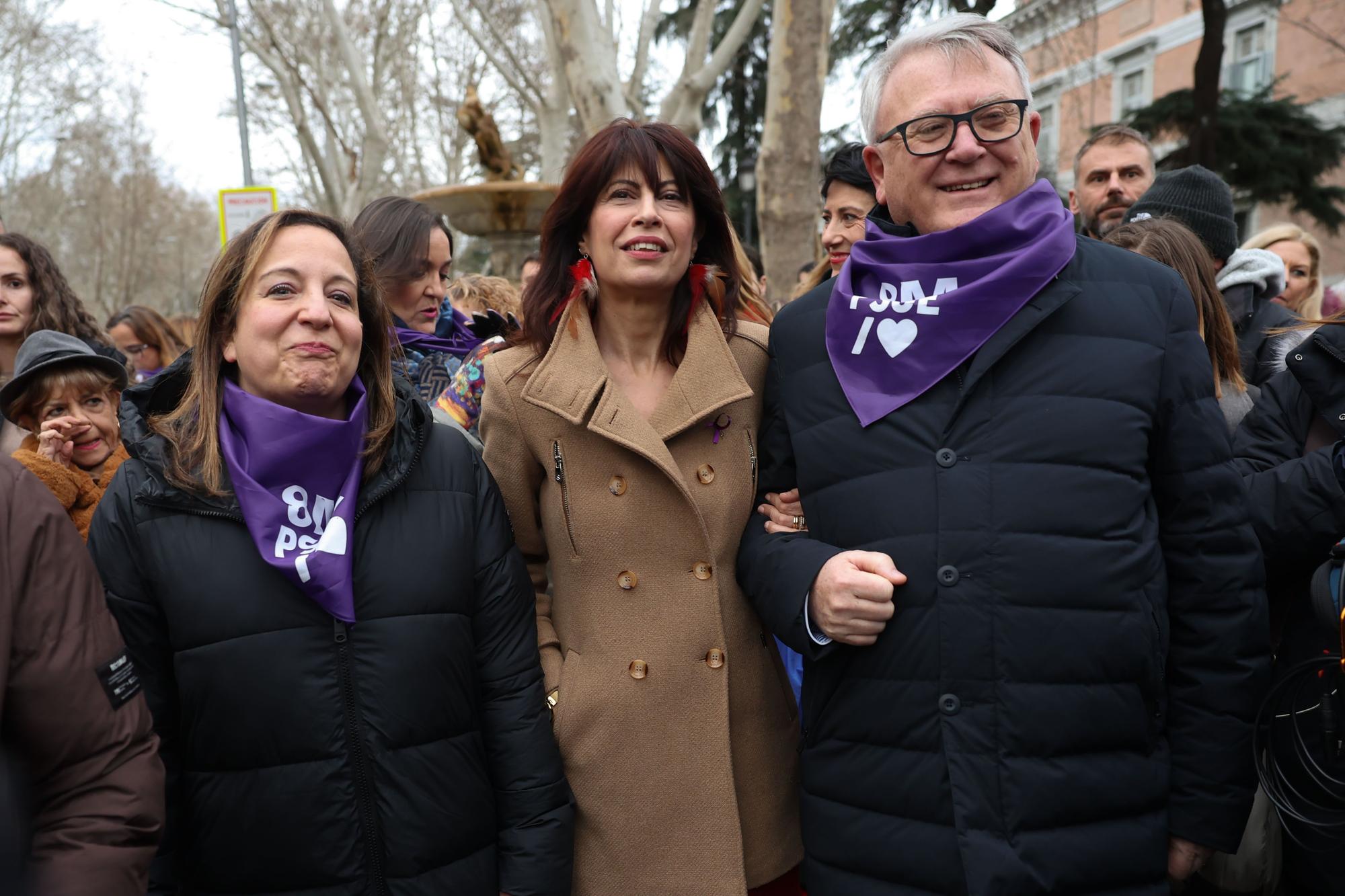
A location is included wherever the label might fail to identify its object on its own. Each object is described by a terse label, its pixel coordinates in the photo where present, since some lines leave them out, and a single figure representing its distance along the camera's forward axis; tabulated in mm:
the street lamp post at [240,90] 15729
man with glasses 1924
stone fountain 10656
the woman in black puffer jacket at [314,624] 2031
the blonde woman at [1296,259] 4871
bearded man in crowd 4574
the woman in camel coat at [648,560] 2359
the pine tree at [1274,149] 15000
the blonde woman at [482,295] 4359
